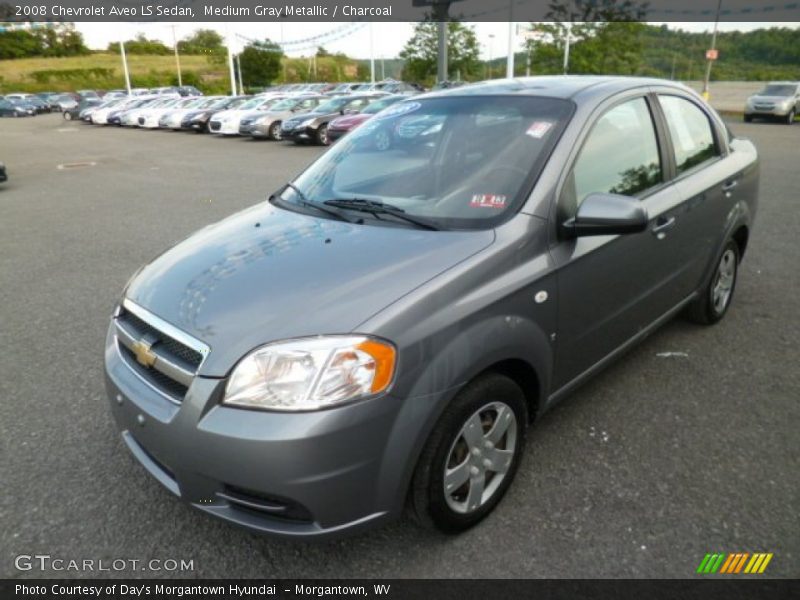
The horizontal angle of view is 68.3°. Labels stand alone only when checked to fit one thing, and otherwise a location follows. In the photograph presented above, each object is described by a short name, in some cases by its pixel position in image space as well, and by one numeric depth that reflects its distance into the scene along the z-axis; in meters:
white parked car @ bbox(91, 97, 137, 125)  31.14
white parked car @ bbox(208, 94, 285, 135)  21.52
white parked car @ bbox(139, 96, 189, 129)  26.80
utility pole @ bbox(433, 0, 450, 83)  18.17
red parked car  16.92
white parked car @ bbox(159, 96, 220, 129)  25.34
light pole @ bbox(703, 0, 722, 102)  31.46
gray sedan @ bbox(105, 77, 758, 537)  1.93
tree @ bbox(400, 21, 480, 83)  48.81
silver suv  22.75
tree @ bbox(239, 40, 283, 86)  63.44
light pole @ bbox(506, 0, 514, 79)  29.78
